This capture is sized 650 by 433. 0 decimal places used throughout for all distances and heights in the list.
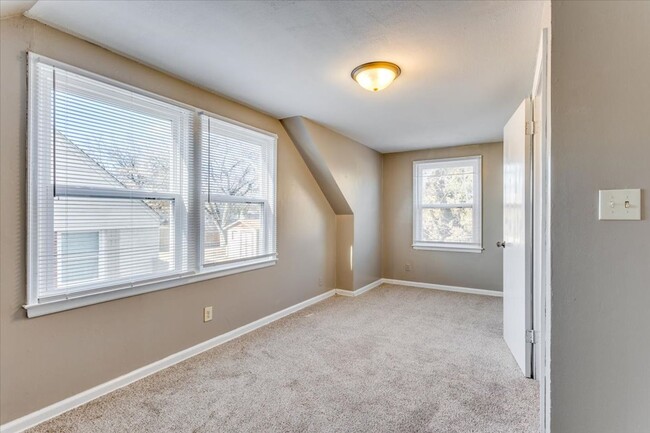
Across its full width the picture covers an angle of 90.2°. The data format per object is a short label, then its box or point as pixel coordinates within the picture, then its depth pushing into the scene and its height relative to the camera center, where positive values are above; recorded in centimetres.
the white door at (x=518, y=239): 229 -17
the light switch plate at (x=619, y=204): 126 +5
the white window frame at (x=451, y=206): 470 +17
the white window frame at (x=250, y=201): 274 +6
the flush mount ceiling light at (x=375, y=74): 225 +102
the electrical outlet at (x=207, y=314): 276 -83
